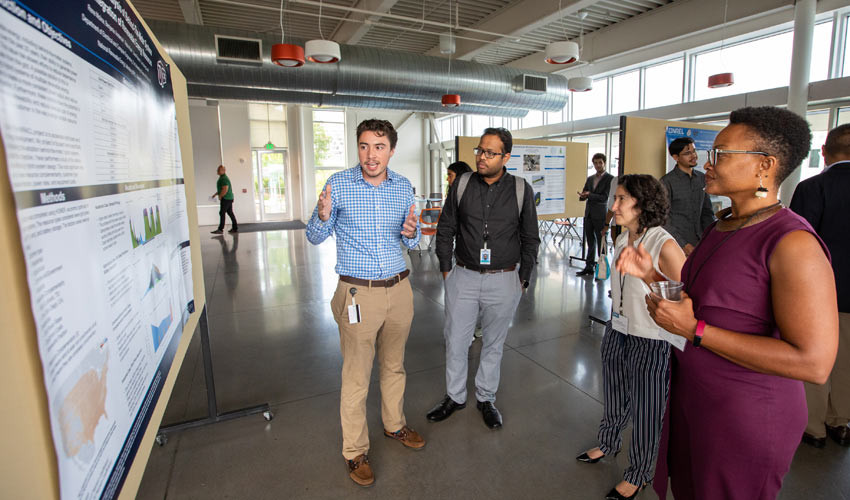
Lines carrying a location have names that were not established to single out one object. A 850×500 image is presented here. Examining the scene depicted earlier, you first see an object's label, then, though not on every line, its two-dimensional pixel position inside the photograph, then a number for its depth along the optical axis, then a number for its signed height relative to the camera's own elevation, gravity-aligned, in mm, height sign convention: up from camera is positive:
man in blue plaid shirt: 2100 -366
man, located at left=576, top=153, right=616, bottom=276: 6367 -348
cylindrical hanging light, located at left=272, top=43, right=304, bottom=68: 5285 +1693
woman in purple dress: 986 -348
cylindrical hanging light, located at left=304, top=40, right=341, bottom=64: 5699 +1851
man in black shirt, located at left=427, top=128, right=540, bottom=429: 2490 -403
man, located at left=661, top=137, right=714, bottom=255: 3402 -122
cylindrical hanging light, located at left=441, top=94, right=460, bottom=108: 8062 +1618
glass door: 15617 +263
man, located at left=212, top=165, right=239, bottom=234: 11336 -48
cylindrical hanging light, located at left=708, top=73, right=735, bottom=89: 6461 +1472
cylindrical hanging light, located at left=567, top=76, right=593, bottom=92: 7687 +1751
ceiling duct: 6555 +2001
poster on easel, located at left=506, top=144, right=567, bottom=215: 6156 +181
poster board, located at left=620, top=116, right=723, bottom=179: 3728 +313
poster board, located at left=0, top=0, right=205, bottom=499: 599 -223
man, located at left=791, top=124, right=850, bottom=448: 2283 -356
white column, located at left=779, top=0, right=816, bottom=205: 6180 +1657
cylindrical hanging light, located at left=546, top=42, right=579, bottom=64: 5984 +1820
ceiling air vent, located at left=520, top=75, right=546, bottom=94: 9008 +2090
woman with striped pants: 1885 -725
